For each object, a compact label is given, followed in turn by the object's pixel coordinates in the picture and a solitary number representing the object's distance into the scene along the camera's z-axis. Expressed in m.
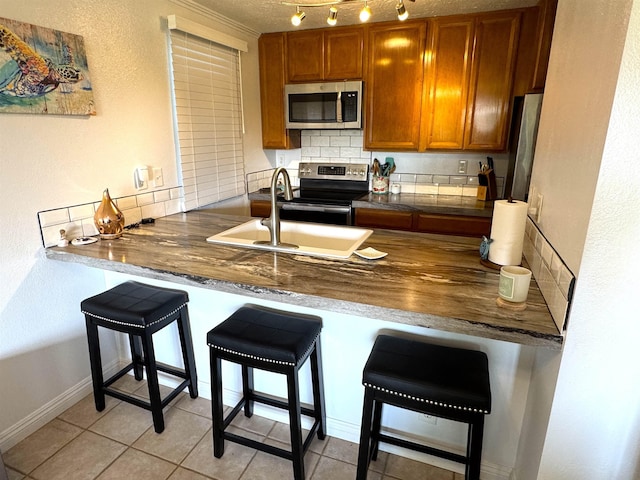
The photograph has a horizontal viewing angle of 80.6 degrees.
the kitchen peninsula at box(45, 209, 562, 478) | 1.20
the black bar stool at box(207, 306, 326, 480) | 1.47
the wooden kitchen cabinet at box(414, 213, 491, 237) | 2.86
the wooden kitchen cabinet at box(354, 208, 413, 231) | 3.06
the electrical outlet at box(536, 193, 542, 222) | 1.53
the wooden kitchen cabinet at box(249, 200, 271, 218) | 3.45
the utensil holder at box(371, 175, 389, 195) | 3.46
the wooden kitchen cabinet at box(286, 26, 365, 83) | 3.13
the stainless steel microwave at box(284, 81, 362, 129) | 3.19
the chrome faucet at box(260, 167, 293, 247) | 1.78
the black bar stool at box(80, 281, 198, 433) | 1.75
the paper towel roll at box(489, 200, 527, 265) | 1.43
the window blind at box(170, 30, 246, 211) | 2.56
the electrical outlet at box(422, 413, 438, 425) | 1.64
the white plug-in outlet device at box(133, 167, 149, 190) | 2.31
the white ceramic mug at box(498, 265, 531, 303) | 1.19
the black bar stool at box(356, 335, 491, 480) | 1.23
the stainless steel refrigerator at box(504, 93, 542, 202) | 2.44
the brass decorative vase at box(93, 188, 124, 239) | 1.98
